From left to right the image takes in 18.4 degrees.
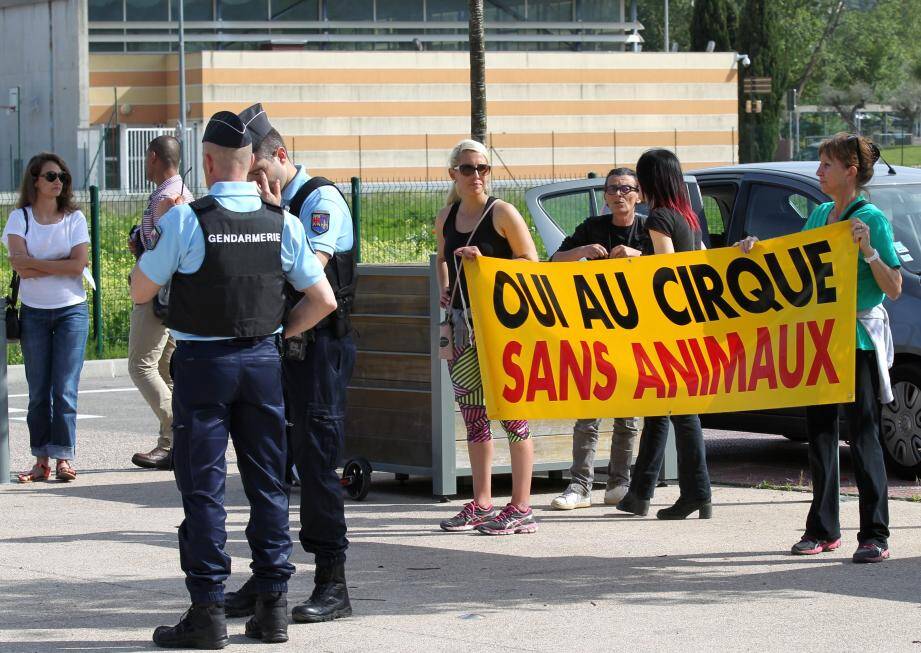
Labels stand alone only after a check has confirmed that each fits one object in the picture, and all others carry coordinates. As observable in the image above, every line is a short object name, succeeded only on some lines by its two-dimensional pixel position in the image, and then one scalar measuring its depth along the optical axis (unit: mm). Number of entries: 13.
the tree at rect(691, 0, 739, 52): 121409
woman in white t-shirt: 17497
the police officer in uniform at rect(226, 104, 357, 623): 10909
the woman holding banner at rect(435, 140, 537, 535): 13949
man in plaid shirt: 16656
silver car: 16963
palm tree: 42461
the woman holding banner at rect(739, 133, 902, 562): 12549
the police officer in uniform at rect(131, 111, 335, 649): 9915
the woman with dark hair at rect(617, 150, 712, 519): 14309
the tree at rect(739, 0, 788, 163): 118316
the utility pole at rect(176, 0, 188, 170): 75961
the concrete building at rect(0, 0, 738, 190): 90684
